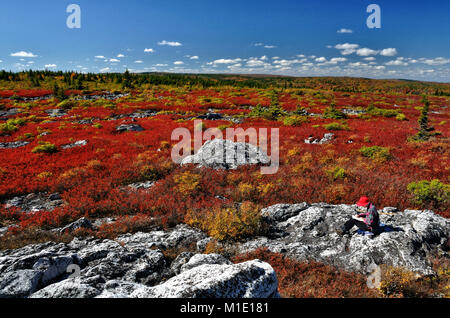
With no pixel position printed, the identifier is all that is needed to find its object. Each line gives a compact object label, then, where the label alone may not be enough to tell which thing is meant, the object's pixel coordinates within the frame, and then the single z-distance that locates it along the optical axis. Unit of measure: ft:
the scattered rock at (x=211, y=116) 110.86
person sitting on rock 21.06
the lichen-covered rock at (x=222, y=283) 11.32
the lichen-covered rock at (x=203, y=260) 16.97
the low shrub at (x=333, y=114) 104.83
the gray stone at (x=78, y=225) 24.56
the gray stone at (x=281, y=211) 27.47
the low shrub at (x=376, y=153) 47.07
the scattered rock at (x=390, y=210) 26.56
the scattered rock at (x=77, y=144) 59.59
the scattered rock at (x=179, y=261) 18.07
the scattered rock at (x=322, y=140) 63.95
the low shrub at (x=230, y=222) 23.53
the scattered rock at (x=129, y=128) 81.21
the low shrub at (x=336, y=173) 36.94
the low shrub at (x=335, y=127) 77.92
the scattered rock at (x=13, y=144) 61.33
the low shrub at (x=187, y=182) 34.12
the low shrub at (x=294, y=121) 90.17
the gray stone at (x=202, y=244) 21.68
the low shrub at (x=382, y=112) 116.47
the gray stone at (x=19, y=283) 13.50
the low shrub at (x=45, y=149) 53.25
